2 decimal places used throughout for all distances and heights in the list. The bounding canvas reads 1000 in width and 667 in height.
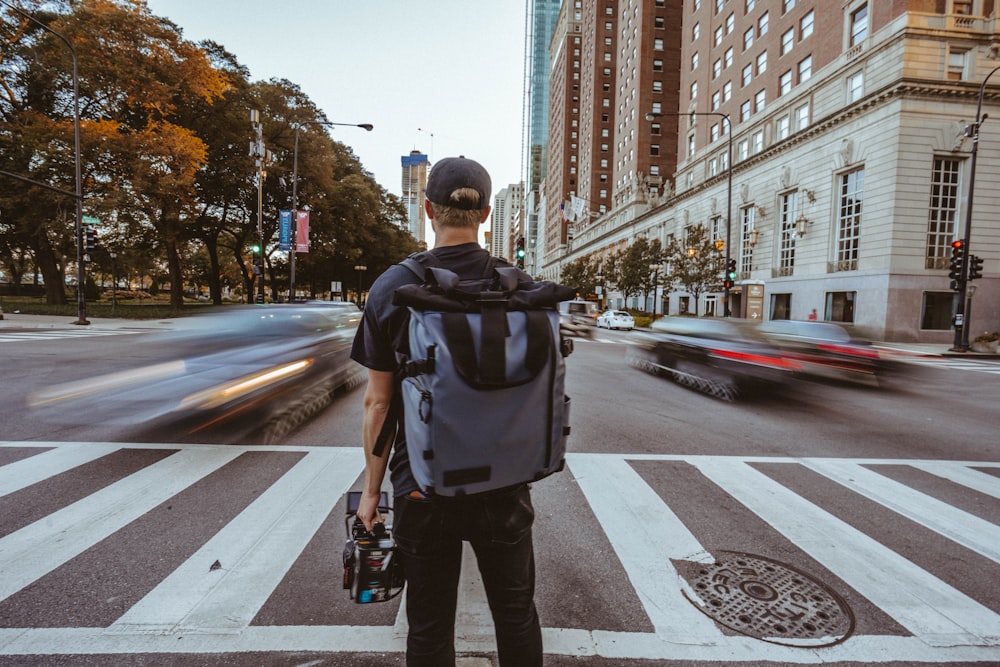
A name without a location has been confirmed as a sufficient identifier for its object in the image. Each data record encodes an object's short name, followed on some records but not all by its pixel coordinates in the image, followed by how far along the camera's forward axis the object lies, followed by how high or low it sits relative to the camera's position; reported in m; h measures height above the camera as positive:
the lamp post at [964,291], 20.75 +0.85
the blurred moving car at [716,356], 8.70 -0.99
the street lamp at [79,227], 21.19 +2.91
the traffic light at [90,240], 23.03 +2.36
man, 1.61 -0.72
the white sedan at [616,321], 37.28 -1.36
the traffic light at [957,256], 20.64 +2.31
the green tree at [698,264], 36.53 +3.08
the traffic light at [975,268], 20.42 +1.79
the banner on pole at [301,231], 27.39 +3.58
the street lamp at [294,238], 26.78 +3.15
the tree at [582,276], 62.53 +3.52
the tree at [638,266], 44.77 +3.53
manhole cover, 2.66 -1.73
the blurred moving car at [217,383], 6.02 -1.15
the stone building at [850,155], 25.72 +9.35
